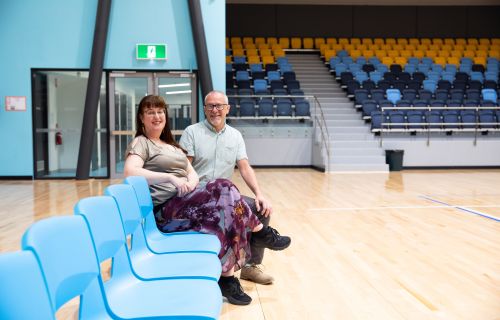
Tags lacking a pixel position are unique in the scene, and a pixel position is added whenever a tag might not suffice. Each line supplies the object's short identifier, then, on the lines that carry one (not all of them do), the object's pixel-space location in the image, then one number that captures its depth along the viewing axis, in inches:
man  123.4
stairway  460.1
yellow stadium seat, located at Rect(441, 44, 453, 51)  686.4
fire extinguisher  402.0
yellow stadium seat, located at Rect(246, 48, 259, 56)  630.5
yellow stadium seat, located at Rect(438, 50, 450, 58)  661.9
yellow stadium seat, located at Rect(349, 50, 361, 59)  652.7
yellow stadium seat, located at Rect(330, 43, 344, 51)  680.4
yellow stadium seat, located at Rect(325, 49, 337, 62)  651.5
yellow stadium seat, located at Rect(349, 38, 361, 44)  700.0
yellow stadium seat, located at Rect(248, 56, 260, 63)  607.4
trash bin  460.8
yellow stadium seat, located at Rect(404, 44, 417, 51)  682.8
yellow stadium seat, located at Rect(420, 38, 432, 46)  712.8
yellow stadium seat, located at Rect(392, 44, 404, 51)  681.6
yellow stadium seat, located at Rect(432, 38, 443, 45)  710.1
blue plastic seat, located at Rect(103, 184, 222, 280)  77.7
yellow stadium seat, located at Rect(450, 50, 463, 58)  660.1
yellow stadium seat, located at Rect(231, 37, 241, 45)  669.9
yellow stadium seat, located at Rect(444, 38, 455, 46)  707.4
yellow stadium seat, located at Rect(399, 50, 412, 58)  661.9
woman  108.0
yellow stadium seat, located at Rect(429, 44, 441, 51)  686.5
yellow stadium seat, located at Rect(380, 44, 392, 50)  679.7
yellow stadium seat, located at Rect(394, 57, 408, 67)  632.0
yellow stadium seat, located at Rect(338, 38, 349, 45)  698.8
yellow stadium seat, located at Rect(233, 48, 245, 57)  627.2
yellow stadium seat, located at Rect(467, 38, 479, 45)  712.4
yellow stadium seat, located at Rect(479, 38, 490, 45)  709.3
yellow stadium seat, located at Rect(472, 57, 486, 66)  639.8
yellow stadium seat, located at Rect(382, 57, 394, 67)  629.6
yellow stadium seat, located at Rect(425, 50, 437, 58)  663.8
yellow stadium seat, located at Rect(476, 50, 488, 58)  660.7
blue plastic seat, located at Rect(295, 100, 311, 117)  491.8
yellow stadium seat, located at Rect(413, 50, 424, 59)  663.9
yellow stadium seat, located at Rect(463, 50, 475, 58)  663.8
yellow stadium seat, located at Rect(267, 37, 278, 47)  682.5
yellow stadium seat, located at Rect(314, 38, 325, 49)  701.3
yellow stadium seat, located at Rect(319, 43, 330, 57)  674.9
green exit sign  371.2
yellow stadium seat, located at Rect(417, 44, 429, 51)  688.4
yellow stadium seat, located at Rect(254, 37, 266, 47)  682.4
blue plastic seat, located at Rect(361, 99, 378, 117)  506.6
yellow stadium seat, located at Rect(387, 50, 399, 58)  653.3
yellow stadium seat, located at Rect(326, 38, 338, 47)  699.4
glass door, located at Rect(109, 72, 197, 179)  381.4
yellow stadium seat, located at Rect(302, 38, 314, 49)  697.6
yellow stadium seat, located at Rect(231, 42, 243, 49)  648.4
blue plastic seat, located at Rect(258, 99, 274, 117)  486.9
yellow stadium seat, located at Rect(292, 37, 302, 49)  693.9
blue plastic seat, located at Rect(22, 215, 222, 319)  48.6
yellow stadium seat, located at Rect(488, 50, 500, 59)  670.5
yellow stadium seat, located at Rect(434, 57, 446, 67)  637.3
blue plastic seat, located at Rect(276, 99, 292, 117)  490.0
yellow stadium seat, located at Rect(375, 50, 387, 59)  653.9
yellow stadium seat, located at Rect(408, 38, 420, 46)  707.7
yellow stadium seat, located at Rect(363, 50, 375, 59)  652.1
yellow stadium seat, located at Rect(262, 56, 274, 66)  610.8
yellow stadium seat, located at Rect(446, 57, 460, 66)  639.1
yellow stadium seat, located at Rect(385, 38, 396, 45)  703.1
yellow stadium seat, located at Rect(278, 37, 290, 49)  687.7
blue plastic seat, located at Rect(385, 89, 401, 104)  516.1
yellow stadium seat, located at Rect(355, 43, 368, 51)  676.1
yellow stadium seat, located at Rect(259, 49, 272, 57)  631.8
